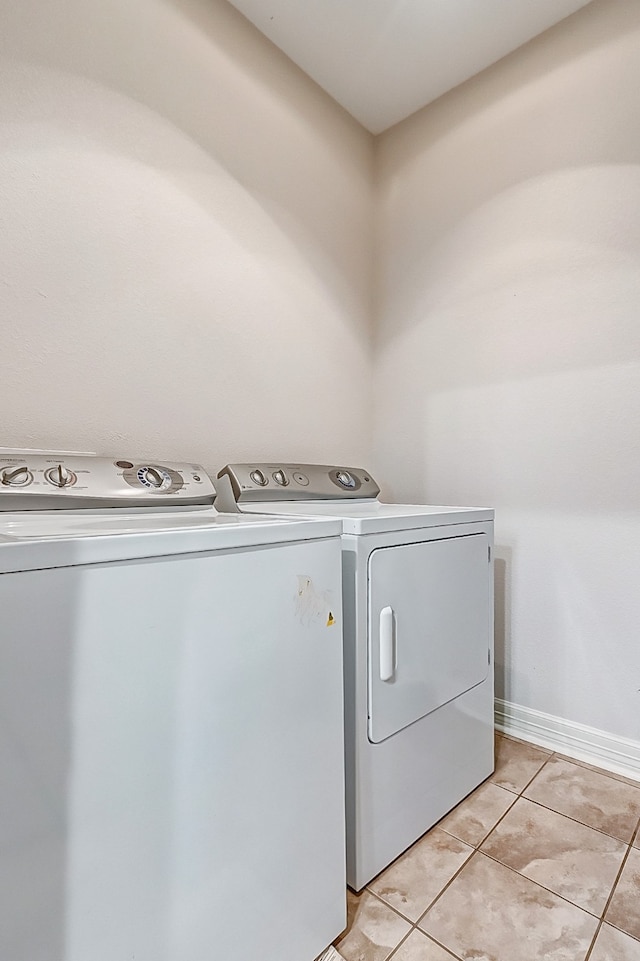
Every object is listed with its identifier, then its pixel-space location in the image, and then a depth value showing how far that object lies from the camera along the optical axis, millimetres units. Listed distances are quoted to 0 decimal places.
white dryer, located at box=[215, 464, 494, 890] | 1028
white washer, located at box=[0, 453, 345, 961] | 551
